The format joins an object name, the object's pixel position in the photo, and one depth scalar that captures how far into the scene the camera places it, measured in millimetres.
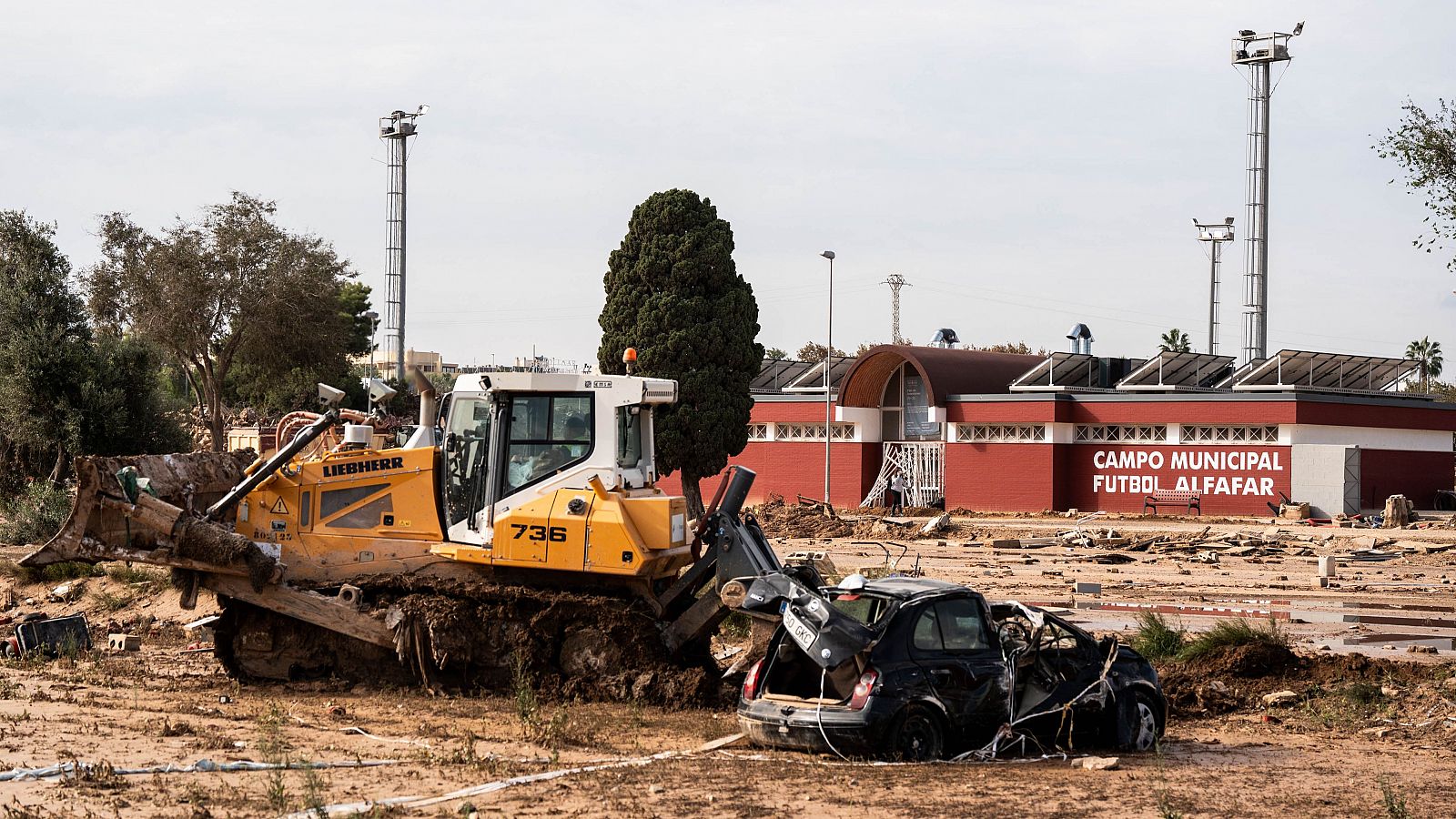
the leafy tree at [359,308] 91625
